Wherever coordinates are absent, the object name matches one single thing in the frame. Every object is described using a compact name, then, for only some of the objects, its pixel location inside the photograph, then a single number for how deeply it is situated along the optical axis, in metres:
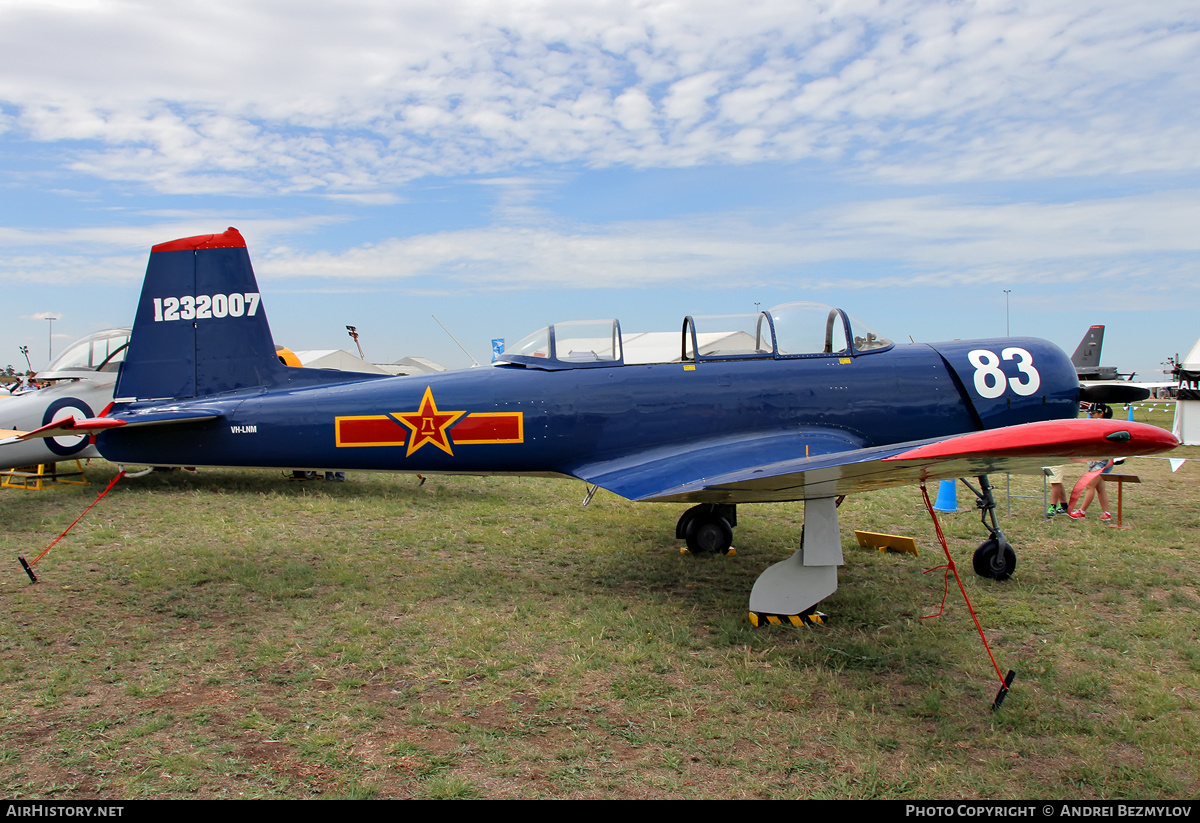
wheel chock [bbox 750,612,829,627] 4.66
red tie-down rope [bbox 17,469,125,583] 5.56
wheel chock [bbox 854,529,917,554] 6.57
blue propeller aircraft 5.70
